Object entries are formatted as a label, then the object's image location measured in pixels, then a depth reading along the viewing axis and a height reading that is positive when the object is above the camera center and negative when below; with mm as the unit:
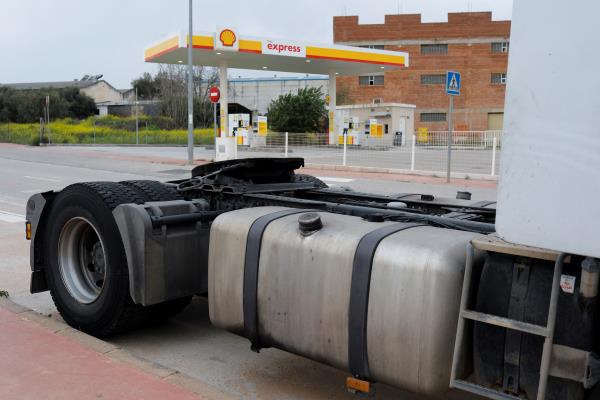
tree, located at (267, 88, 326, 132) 42750 +294
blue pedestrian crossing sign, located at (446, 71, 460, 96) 16484 +993
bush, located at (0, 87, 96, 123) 64544 +668
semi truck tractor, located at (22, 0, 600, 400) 2344 -757
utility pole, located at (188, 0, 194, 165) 24078 +799
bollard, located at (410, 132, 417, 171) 21869 -1184
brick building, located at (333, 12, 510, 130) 57594 +5043
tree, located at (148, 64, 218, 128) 60938 +1880
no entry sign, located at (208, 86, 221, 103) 26836 +843
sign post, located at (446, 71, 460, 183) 16484 +994
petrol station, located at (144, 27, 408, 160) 28453 +3030
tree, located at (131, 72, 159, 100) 80875 +3489
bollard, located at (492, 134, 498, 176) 20114 -1033
